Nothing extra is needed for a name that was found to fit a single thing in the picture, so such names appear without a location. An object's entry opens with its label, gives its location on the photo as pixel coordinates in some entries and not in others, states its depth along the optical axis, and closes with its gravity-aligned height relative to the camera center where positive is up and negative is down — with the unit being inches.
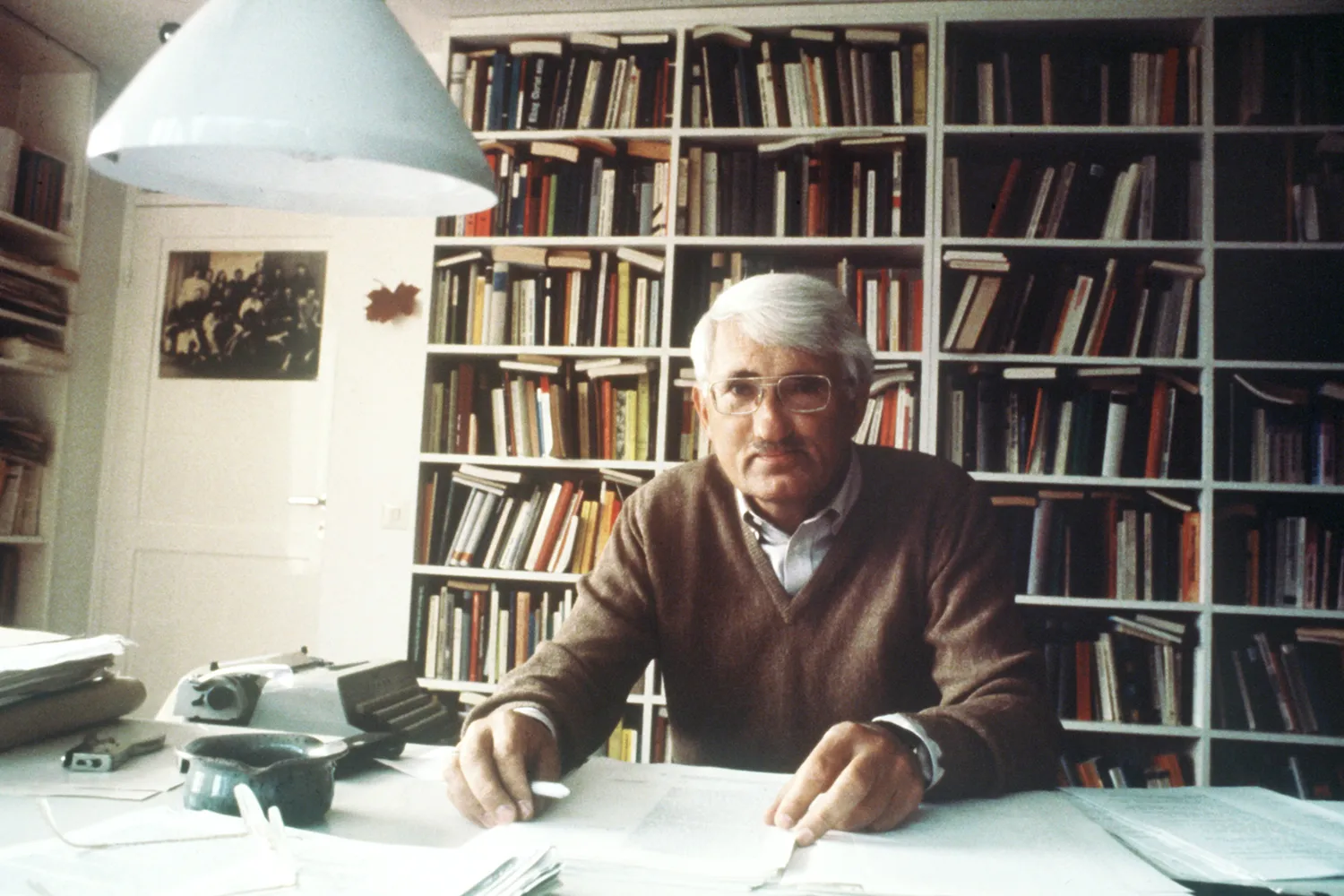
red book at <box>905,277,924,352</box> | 107.4 +24.3
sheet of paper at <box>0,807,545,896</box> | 26.2 -11.1
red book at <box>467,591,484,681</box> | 114.0 -17.8
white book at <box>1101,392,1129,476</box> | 102.8 +10.4
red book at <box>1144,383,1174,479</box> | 102.6 +11.2
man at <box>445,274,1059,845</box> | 52.3 -3.3
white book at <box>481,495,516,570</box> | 114.1 -3.6
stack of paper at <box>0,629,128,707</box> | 43.0 -8.5
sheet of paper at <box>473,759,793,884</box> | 30.2 -11.5
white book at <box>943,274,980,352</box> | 105.5 +24.3
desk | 29.0 -11.4
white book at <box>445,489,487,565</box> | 114.6 -2.7
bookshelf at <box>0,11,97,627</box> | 127.3 +27.9
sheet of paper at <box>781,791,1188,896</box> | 28.8 -11.2
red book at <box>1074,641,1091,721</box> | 102.9 -15.9
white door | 141.9 +0.8
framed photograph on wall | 143.0 +27.8
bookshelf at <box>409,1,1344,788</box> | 102.2 +31.5
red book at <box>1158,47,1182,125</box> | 105.0 +50.4
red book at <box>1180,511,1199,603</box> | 101.7 -2.2
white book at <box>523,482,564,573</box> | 113.3 -1.7
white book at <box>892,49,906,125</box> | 109.0 +51.3
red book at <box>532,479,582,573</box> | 113.2 -2.0
